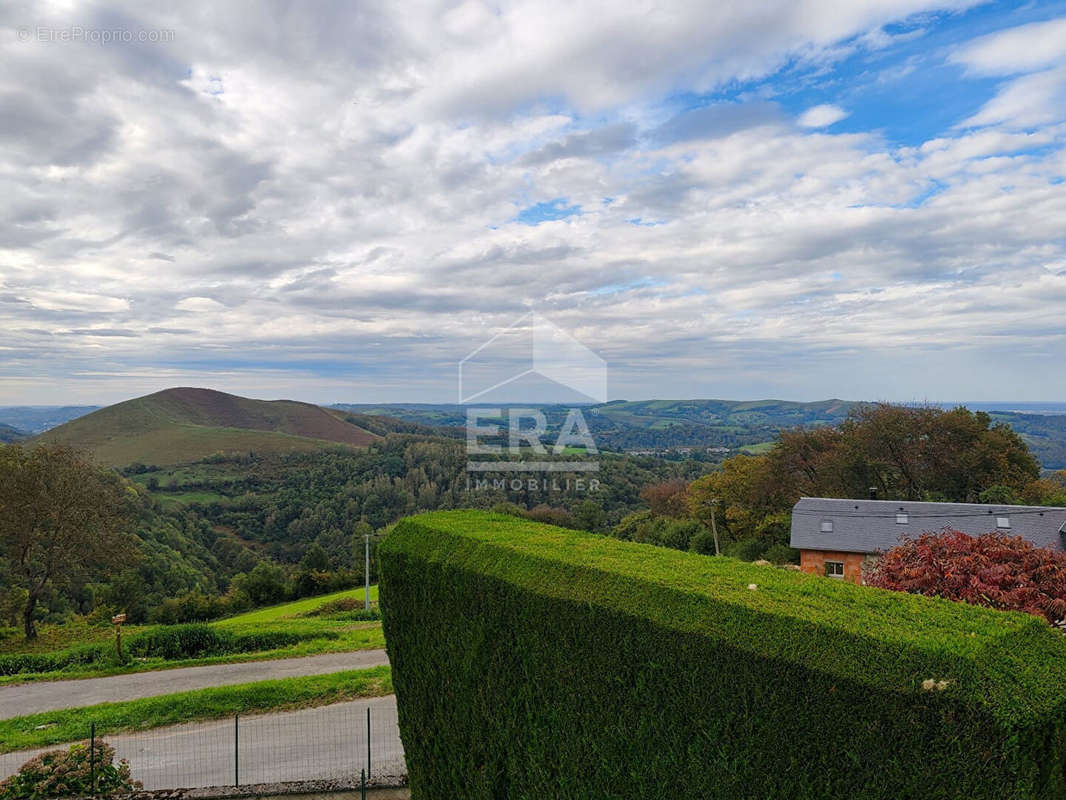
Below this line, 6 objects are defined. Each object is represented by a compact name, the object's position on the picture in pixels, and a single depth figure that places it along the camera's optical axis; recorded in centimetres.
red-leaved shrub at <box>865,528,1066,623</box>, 809
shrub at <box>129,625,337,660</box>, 1830
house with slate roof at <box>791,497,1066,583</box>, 2373
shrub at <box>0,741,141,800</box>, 835
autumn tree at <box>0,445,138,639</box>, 2277
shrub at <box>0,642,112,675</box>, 1772
